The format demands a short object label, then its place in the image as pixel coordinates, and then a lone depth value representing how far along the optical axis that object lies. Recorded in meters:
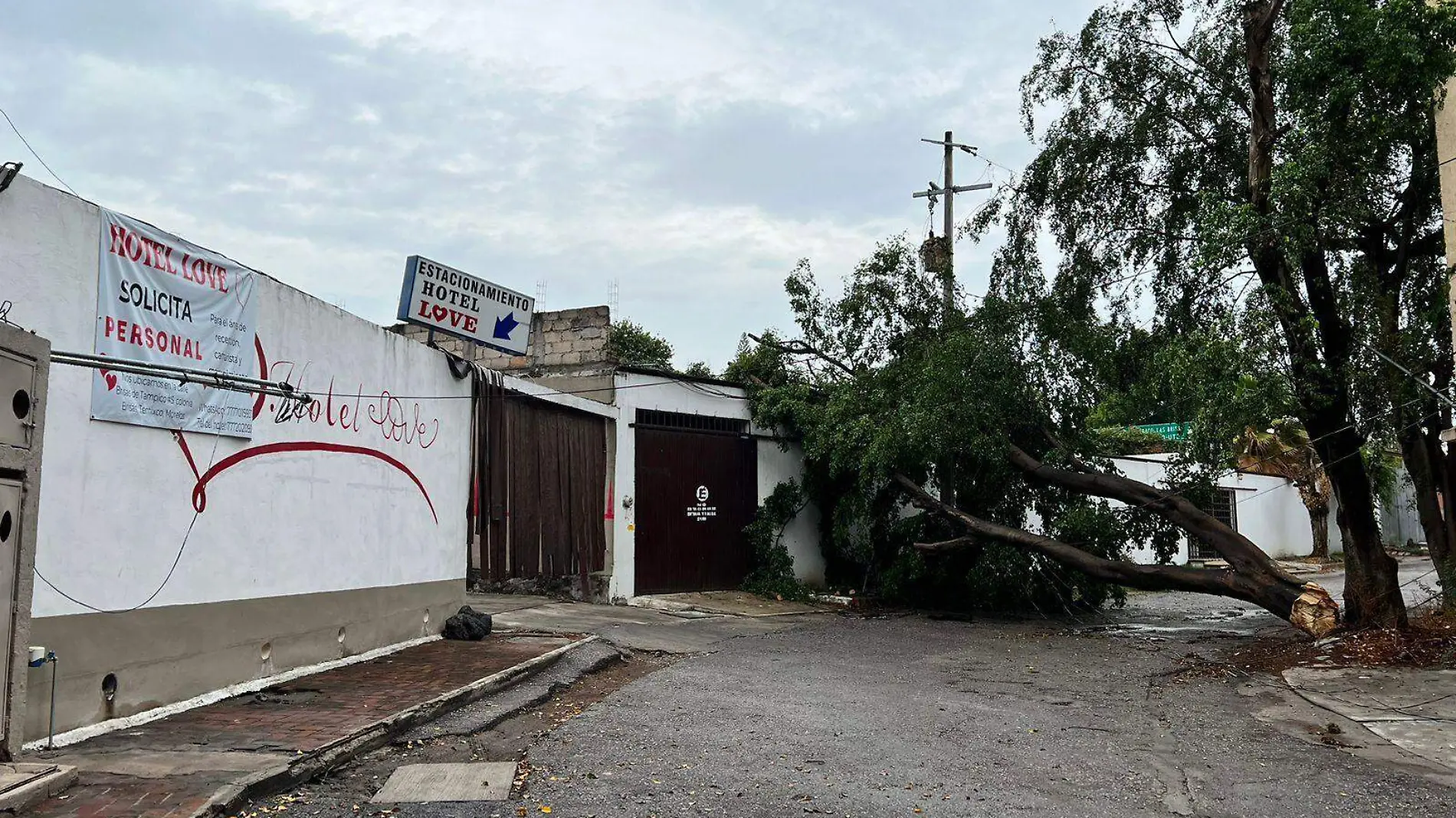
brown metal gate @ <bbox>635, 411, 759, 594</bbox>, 17.55
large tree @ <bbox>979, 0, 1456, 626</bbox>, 10.67
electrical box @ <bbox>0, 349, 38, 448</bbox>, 5.80
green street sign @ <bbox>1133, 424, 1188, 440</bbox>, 31.67
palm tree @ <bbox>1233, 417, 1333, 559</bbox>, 29.05
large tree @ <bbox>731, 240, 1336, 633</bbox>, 14.69
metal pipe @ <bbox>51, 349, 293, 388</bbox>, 6.18
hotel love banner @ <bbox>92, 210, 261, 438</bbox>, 7.29
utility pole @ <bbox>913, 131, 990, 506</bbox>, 17.70
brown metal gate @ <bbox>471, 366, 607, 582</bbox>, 12.54
